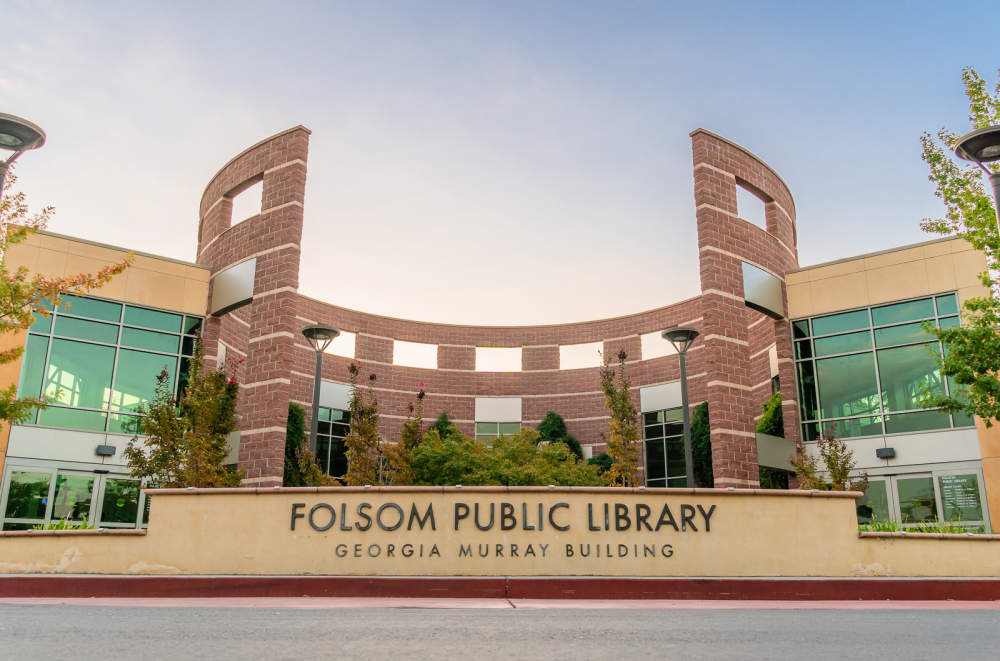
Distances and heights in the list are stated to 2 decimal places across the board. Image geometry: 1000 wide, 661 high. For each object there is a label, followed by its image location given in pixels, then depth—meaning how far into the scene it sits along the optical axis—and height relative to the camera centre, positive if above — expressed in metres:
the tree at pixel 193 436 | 16.95 +1.69
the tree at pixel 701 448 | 25.90 +2.23
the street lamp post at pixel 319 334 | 16.08 +3.73
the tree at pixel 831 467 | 18.89 +1.16
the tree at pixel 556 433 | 31.41 +3.23
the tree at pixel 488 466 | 22.03 +1.38
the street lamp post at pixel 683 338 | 16.29 +3.84
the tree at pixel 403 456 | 22.20 +1.60
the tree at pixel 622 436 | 20.56 +2.06
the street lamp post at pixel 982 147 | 10.48 +5.04
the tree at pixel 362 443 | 18.73 +1.69
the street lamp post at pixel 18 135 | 10.09 +4.96
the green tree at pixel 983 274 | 14.98 +5.17
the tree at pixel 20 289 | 14.74 +4.26
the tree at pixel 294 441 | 23.66 +2.23
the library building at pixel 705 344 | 19.20 +4.53
